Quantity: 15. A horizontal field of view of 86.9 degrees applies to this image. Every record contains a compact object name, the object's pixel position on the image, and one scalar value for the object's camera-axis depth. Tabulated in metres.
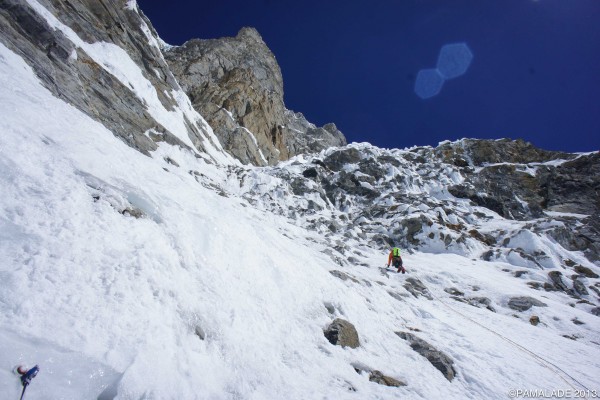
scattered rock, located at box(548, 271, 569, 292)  29.57
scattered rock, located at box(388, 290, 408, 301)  17.45
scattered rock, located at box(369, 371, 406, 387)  8.89
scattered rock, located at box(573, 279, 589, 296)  29.33
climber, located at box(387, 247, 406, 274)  24.20
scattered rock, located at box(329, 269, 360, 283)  15.73
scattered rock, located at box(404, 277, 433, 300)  20.20
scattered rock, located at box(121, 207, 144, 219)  8.76
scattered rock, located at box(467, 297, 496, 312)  22.15
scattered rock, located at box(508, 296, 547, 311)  22.23
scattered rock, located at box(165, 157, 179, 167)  29.16
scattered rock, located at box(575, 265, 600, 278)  34.12
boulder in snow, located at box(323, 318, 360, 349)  10.12
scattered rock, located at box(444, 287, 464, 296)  23.87
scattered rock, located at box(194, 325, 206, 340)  7.08
